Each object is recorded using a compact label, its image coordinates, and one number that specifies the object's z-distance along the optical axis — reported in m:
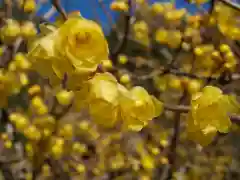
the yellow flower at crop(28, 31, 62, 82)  0.25
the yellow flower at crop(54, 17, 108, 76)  0.25
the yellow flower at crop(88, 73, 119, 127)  0.26
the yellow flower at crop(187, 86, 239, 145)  0.27
